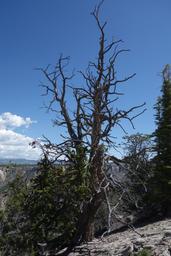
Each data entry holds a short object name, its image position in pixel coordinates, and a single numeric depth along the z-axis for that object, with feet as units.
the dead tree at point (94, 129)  28.66
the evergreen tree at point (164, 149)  35.02
